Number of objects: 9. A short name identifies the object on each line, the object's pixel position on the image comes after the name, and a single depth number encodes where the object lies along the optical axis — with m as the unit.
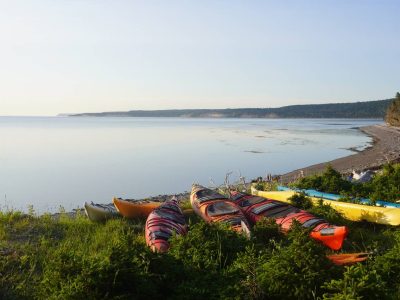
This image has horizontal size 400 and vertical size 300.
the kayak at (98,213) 9.38
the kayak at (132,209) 9.69
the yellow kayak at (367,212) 8.22
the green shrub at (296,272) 4.57
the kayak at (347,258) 5.41
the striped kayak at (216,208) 8.18
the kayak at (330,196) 9.28
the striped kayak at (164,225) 7.02
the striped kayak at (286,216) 6.88
